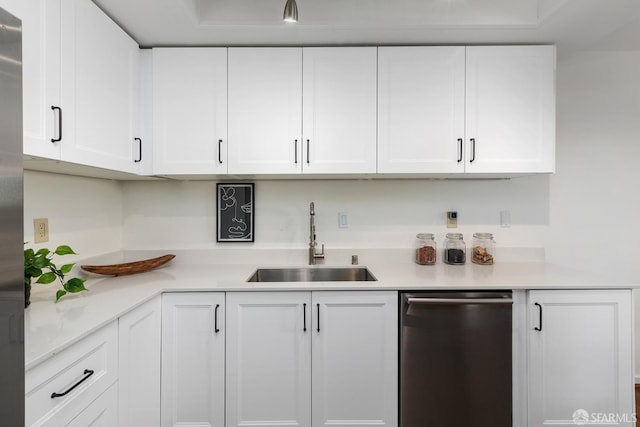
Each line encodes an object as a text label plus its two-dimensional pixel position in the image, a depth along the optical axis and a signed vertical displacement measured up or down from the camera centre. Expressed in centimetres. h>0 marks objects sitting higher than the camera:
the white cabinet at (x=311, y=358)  164 -72
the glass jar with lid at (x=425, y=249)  217 -24
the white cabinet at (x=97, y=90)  131 +56
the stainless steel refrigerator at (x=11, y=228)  65 -3
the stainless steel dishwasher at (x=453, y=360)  162 -72
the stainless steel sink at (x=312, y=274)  218 -41
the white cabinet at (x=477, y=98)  189 +66
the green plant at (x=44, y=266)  119 -22
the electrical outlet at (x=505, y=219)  228 -4
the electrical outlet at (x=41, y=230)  156 -9
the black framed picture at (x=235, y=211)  225 +1
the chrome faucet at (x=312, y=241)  216 -19
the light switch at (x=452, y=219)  226 -4
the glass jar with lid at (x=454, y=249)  219 -24
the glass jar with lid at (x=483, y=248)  217 -23
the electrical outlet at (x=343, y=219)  228 -4
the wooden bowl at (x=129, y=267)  180 -32
